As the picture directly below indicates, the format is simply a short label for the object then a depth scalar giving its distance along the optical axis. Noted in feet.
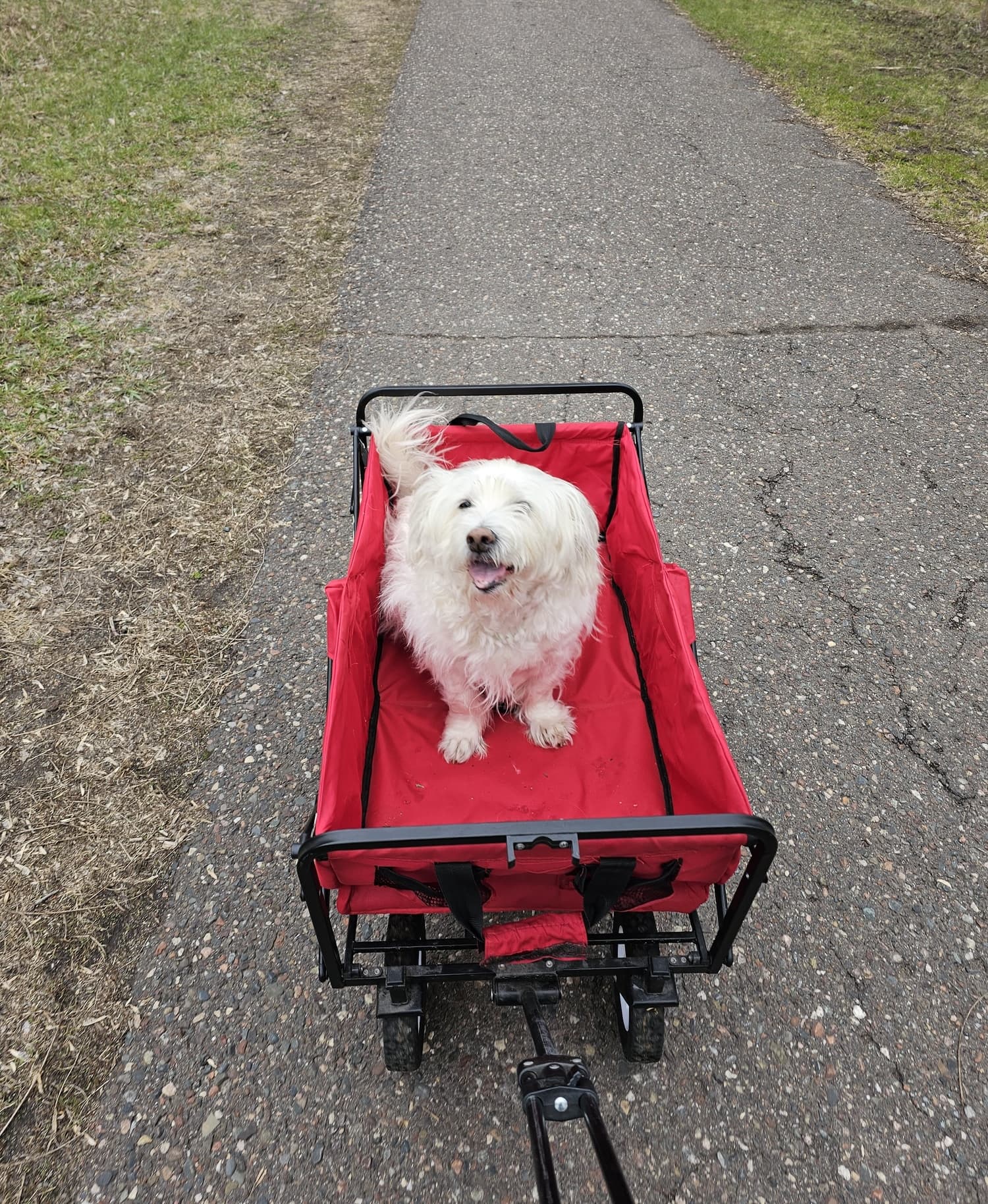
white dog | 6.86
